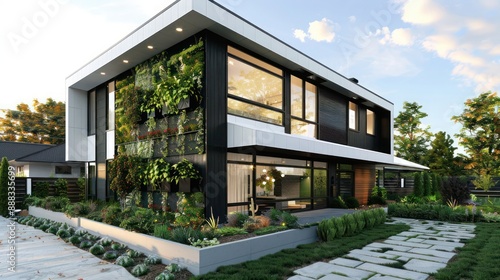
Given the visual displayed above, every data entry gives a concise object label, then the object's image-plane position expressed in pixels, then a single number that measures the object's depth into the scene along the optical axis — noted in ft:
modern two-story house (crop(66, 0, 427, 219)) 27.45
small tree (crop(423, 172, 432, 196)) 61.21
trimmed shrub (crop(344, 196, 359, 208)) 43.98
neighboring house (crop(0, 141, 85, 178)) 58.39
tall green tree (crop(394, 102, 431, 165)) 102.73
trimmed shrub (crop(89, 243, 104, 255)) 20.48
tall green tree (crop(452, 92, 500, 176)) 90.12
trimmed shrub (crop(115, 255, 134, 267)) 17.60
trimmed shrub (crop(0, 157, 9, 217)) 40.96
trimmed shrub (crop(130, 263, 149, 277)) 16.03
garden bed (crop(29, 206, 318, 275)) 16.10
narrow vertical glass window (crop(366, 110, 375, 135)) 57.06
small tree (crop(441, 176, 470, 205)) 47.24
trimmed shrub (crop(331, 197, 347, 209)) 43.13
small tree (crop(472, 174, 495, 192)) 69.46
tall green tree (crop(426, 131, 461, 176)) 93.09
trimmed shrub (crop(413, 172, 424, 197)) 60.64
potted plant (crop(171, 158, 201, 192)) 26.74
